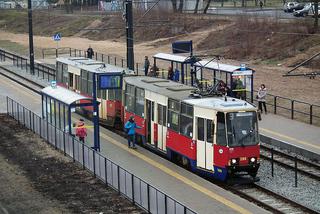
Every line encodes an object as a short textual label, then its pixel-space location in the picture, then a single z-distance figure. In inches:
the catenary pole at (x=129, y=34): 1512.1
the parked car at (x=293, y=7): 3161.9
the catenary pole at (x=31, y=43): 2140.7
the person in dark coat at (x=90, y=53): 2355.6
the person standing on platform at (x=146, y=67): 1821.0
